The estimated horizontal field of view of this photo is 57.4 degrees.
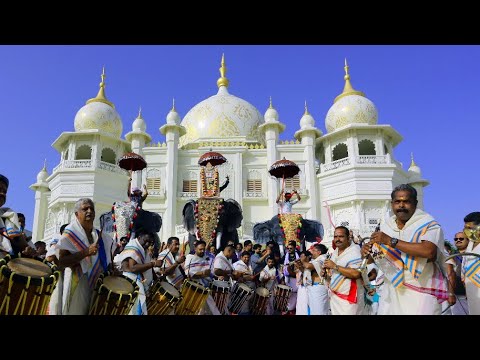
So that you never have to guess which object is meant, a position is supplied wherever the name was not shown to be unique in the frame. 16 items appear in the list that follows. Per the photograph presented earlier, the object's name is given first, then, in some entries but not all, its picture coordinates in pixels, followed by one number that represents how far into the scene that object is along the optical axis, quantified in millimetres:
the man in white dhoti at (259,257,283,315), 7890
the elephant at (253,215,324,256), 12852
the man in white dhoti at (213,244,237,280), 6871
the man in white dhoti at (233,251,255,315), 7301
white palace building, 25812
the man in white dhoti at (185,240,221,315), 6180
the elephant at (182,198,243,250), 11618
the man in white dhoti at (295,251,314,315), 6590
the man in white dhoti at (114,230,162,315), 4938
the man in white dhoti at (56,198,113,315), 3887
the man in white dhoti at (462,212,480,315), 4227
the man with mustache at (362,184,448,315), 3160
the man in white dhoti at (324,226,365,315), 4520
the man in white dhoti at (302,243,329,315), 6250
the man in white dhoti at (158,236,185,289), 5812
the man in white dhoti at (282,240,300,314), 8281
